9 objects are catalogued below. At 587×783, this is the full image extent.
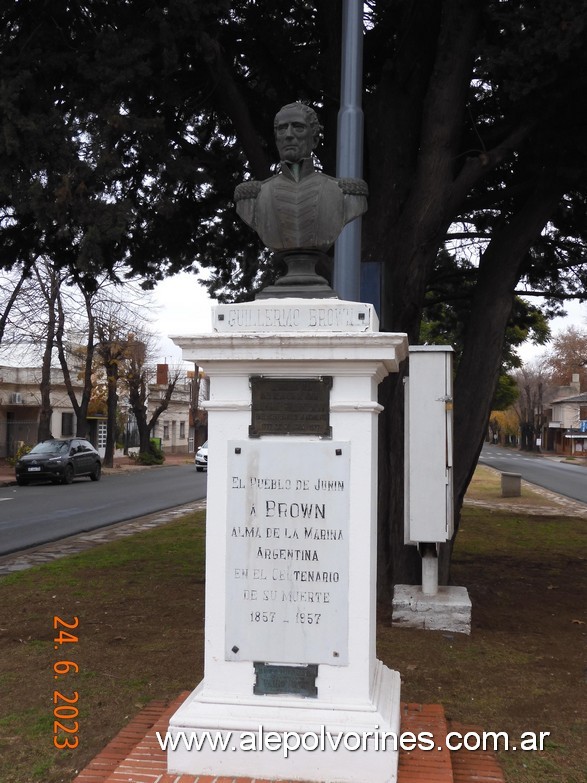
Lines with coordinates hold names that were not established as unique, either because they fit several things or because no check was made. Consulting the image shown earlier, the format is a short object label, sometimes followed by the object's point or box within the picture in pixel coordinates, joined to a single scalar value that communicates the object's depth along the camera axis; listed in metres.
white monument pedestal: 4.06
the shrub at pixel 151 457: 43.50
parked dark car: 26.89
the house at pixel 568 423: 73.12
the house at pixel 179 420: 59.50
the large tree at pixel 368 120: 7.36
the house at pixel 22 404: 41.21
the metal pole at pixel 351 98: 7.29
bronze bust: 4.53
